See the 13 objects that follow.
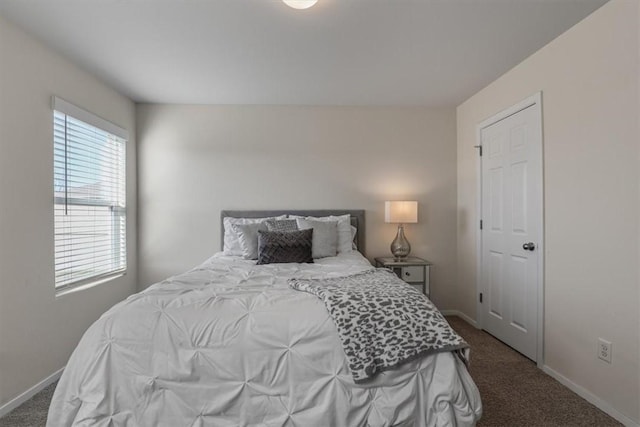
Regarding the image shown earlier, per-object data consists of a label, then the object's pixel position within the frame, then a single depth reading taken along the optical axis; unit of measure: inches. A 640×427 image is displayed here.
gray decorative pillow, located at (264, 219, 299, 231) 126.7
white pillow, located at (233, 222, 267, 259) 119.3
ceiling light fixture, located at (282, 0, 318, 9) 71.0
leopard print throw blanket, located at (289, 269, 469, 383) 57.6
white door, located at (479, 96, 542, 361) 101.7
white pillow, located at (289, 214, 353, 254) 131.9
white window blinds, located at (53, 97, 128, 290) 100.9
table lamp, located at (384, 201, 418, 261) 139.4
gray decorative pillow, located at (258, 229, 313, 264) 112.3
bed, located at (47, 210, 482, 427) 57.4
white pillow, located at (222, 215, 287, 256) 126.8
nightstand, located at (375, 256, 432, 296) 135.8
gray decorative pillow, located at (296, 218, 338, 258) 122.7
